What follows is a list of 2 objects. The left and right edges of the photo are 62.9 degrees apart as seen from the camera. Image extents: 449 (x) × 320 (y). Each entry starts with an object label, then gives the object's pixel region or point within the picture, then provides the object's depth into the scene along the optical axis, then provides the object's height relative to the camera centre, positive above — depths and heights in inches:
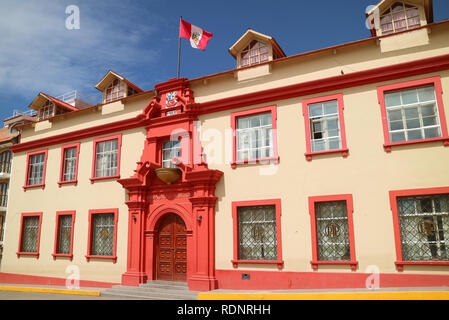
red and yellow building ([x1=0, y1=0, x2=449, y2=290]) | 439.8 +93.8
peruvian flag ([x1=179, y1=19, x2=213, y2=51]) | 604.4 +337.2
